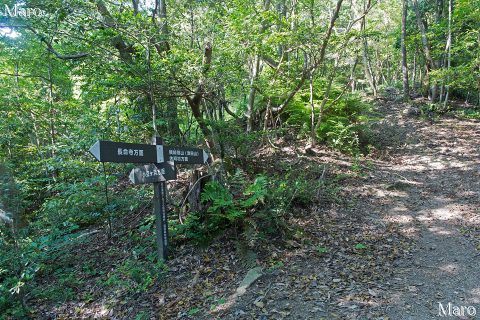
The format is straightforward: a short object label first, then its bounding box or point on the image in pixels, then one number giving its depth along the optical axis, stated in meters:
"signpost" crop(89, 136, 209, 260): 4.68
